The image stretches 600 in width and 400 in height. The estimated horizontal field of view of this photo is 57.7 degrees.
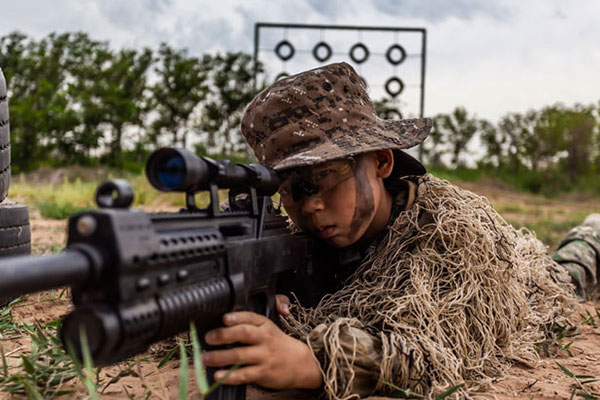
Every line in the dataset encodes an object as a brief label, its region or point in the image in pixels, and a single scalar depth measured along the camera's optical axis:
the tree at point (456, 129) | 29.41
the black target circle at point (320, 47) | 15.83
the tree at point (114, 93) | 21.30
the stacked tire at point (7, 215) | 2.93
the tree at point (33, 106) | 19.34
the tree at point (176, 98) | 23.92
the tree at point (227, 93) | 24.48
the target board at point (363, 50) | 15.77
